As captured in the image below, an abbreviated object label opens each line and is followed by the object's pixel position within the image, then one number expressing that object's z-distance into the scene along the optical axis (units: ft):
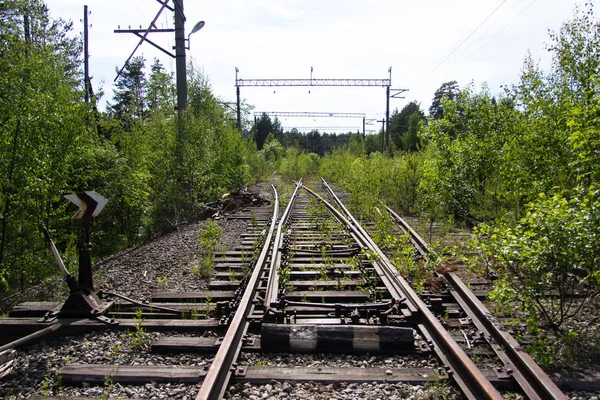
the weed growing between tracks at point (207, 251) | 19.56
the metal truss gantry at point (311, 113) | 155.33
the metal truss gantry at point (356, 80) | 107.12
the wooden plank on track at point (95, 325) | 13.05
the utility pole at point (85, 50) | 55.16
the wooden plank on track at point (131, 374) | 10.00
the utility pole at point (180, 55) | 44.29
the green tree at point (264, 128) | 259.19
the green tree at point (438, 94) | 250.98
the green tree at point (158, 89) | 81.15
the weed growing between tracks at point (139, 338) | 12.01
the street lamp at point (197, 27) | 43.97
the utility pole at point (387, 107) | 102.87
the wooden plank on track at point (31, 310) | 14.69
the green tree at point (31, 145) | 23.54
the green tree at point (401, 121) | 269.93
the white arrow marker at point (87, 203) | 14.79
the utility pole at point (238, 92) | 101.78
